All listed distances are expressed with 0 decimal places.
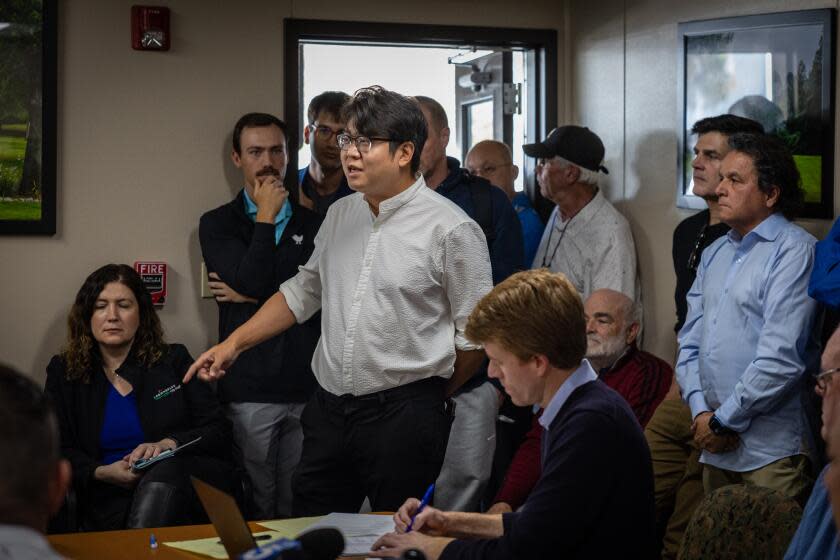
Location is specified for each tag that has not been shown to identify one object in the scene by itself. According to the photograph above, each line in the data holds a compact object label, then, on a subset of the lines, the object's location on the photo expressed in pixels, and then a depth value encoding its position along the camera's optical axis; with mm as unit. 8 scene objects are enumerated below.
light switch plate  4520
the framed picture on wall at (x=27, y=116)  4301
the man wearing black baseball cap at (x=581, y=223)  4410
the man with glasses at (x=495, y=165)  4938
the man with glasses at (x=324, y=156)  4383
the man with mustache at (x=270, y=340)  4074
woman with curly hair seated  3682
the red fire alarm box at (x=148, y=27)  4391
